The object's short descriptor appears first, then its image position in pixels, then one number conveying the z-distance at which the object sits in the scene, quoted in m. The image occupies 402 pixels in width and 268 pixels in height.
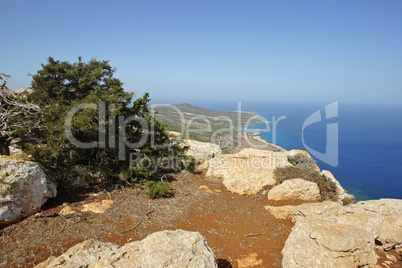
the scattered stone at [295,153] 13.77
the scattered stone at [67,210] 6.16
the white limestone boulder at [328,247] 3.99
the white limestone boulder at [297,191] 8.29
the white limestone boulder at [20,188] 5.39
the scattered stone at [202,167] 11.65
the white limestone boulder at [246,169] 9.41
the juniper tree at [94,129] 7.65
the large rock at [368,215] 5.89
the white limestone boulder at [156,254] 2.81
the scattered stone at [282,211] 7.12
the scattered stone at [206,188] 9.08
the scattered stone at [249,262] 4.78
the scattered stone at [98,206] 6.54
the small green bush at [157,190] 7.77
